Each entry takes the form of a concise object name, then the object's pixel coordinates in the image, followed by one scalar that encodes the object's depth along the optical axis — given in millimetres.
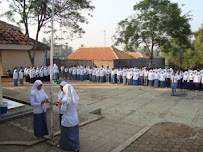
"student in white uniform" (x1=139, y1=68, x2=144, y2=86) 15336
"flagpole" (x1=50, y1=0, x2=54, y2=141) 4822
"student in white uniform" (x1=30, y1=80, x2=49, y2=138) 5352
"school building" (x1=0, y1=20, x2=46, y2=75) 8094
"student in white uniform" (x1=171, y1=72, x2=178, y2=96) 11434
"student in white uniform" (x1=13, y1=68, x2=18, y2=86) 14918
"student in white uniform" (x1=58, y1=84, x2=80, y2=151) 4602
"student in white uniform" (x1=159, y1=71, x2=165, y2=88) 14048
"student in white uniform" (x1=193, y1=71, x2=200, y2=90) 12891
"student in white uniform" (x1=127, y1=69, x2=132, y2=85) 15498
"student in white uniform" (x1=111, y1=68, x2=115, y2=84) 16653
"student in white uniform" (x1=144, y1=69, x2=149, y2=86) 15076
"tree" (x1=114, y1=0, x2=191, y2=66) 16578
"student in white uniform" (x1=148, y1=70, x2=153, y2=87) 14562
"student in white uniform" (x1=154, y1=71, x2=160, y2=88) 14333
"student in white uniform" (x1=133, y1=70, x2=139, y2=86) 15227
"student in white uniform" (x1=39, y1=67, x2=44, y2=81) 17477
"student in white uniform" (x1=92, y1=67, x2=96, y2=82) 17719
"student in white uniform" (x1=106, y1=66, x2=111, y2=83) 17109
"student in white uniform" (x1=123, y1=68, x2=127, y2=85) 15891
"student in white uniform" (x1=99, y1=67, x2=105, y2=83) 17075
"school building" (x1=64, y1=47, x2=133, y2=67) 31962
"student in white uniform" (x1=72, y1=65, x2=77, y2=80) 18866
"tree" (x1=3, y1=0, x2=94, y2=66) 16516
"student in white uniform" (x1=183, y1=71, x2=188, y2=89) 13194
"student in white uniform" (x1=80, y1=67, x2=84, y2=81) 18420
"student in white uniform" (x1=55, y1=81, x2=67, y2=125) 5314
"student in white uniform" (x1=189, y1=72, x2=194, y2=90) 13133
